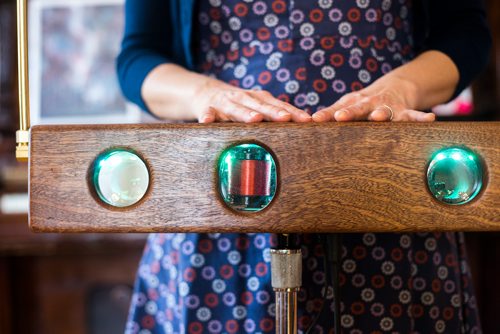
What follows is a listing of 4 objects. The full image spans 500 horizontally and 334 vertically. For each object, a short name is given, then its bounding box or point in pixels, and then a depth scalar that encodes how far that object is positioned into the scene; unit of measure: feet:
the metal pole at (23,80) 2.24
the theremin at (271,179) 1.94
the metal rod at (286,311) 2.02
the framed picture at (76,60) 8.88
